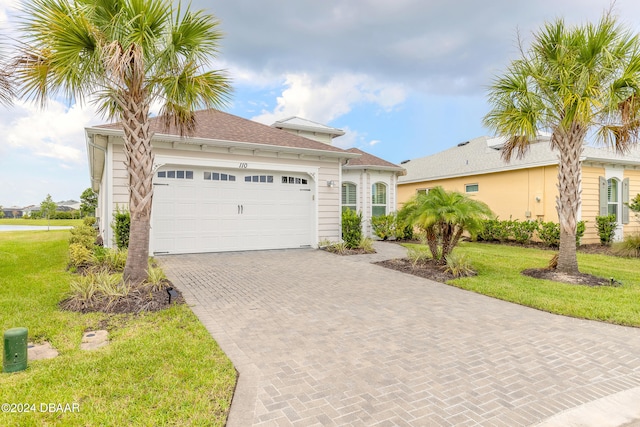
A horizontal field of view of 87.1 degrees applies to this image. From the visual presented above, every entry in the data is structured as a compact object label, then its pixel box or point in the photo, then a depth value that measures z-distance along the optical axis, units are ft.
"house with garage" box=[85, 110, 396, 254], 29.81
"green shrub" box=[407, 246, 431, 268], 27.62
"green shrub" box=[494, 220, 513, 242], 44.88
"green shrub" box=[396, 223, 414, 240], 47.16
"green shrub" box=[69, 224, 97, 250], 29.38
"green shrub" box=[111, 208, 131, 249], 27.63
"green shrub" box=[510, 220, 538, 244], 42.14
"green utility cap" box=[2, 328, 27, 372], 9.68
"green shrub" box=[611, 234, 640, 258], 34.53
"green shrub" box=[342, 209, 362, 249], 36.40
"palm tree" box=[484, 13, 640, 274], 21.56
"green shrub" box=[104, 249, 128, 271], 23.53
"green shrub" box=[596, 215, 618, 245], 42.24
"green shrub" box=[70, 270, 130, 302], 16.14
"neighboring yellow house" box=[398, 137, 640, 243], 42.39
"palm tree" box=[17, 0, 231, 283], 15.33
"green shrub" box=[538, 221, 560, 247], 39.67
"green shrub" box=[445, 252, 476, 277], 24.13
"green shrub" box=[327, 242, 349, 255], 34.67
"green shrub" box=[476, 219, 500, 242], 46.42
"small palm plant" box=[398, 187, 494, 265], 24.13
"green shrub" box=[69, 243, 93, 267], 24.66
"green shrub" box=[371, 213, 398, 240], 47.34
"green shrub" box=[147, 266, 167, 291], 17.58
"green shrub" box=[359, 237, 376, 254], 35.65
